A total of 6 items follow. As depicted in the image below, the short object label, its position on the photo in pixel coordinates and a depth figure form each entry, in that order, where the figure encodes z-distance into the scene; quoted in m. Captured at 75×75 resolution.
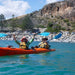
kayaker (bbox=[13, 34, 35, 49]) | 13.21
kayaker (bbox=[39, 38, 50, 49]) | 15.32
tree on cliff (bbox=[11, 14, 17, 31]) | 56.72
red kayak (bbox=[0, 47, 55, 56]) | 11.64
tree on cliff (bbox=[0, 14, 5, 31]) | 68.47
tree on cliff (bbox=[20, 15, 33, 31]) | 56.16
